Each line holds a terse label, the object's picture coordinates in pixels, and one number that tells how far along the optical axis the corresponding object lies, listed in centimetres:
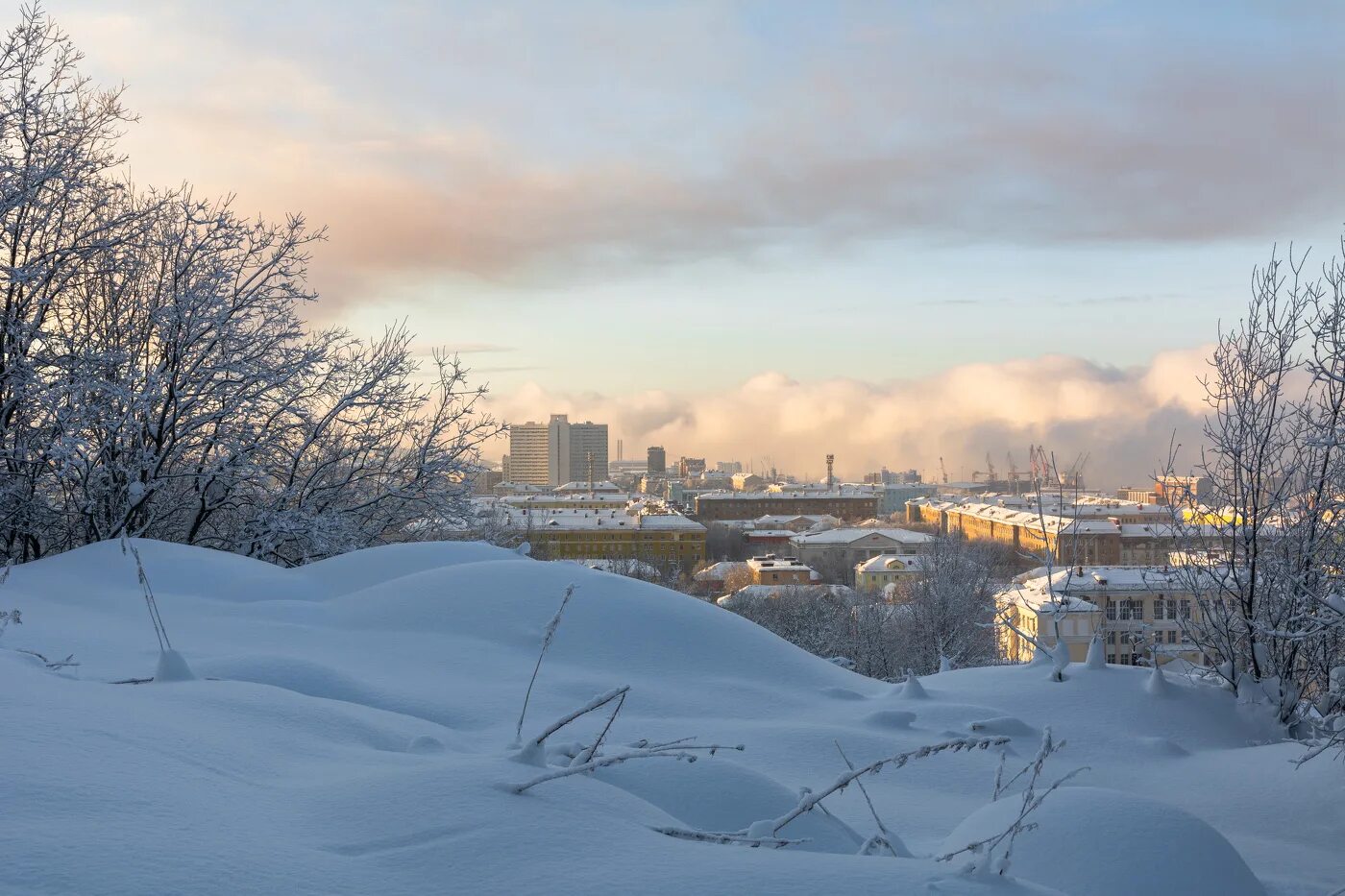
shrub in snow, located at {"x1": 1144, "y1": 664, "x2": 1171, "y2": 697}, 788
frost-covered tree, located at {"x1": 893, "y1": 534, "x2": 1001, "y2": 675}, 3359
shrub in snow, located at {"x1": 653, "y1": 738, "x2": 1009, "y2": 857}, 295
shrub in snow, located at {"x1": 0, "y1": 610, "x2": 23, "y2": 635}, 537
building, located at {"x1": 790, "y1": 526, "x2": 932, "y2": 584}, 7773
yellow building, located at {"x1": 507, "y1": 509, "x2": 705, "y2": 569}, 6256
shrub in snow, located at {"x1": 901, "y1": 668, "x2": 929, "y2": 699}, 722
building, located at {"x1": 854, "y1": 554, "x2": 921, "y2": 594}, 6144
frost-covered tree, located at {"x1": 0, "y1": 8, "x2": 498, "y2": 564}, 1152
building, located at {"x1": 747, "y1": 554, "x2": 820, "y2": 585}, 5688
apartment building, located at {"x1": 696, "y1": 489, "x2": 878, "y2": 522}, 12438
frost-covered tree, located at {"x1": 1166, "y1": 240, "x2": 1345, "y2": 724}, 834
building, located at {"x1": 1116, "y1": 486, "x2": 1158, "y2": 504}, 11156
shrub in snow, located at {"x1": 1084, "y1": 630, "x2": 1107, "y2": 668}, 822
